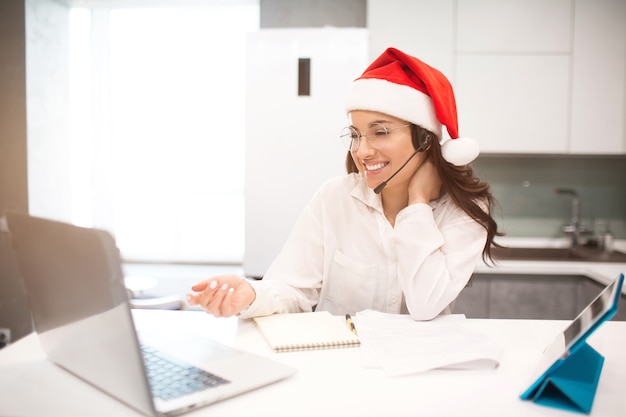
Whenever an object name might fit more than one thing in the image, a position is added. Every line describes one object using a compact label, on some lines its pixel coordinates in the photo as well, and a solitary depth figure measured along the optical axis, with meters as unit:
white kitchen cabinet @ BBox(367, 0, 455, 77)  2.68
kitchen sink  2.56
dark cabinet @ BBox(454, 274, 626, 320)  2.48
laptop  0.59
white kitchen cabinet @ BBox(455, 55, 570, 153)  2.69
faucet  2.96
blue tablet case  0.69
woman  1.25
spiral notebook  0.94
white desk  0.70
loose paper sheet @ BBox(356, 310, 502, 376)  0.84
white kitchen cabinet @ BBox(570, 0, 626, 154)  2.64
